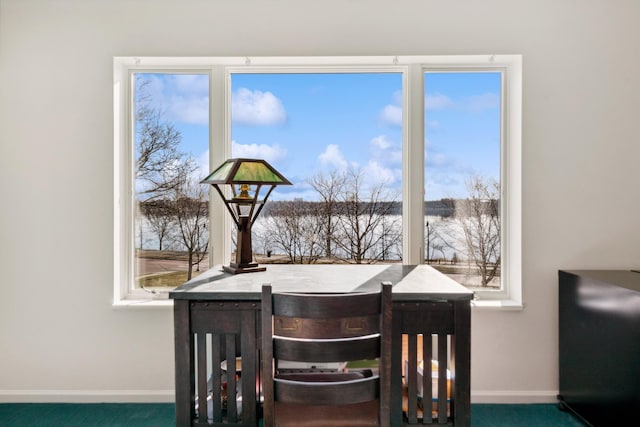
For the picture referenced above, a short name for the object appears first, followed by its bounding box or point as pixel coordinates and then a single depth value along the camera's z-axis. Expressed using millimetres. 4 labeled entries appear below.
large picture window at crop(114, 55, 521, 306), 2723
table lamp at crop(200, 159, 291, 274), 2070
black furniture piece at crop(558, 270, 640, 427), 1977
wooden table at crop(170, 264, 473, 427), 1679
